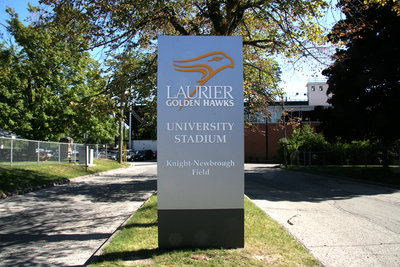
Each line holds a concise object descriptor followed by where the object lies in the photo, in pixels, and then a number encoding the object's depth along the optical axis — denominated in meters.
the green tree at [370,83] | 18.20
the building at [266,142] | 48.81
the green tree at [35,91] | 24.30
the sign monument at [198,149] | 5.07
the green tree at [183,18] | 8.77
